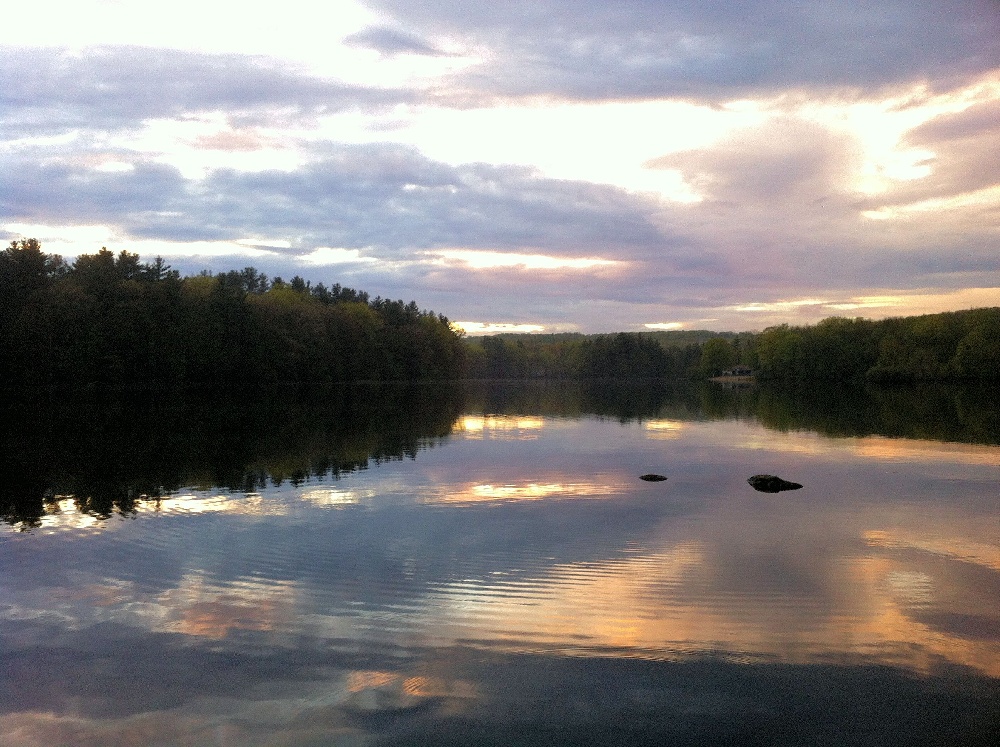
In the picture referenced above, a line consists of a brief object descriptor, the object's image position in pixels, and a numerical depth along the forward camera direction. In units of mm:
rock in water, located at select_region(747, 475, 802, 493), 22547
